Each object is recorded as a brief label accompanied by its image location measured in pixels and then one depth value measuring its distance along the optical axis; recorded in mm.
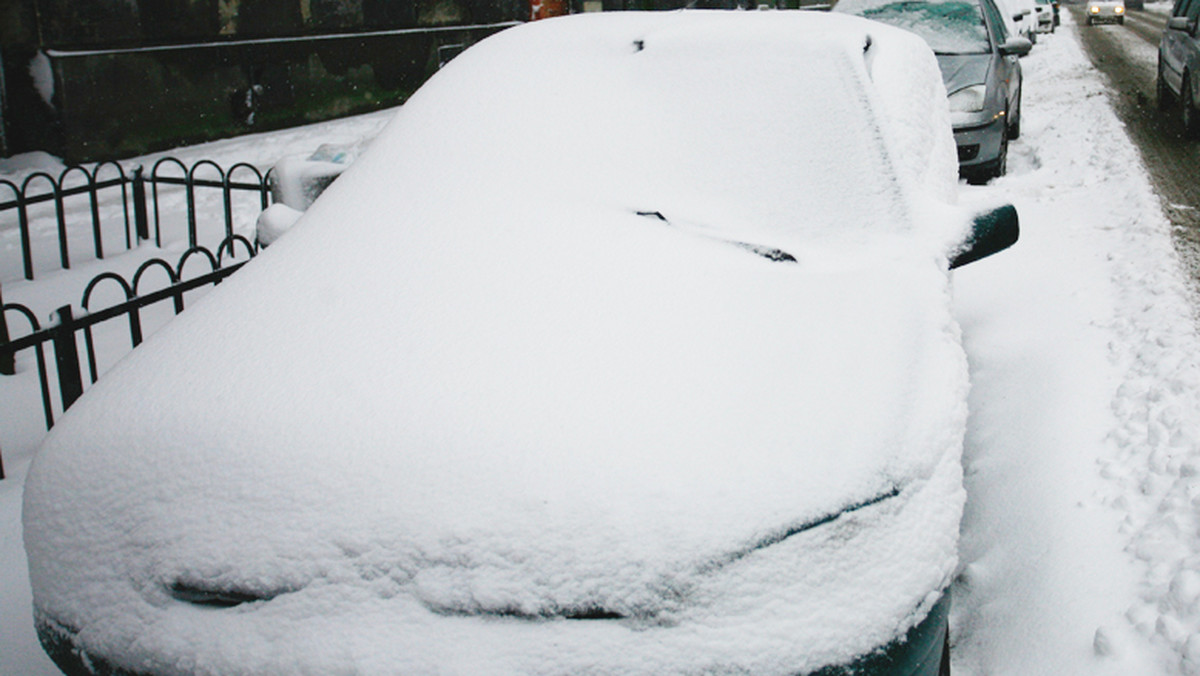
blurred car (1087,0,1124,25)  36406
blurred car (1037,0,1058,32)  29480
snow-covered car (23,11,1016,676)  1685
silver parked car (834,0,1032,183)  7766
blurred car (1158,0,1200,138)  9586
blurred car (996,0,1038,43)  23281
